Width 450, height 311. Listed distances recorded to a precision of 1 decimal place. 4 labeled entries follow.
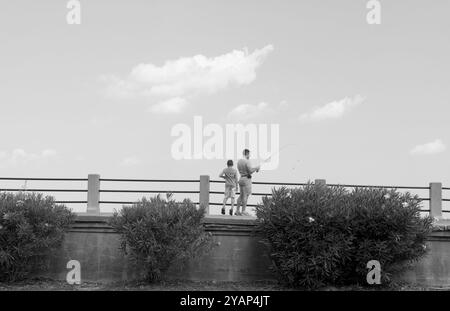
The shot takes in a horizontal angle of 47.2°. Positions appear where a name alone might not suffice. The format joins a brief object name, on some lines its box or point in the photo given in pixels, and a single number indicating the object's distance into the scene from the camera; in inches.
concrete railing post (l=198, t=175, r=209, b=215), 706.8
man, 634.2
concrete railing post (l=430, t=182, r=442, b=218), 775.1
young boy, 650.2
